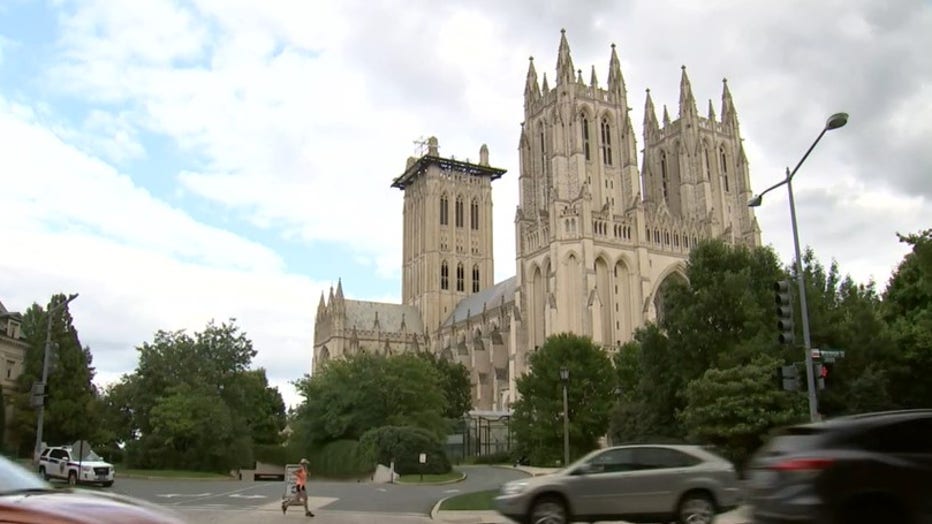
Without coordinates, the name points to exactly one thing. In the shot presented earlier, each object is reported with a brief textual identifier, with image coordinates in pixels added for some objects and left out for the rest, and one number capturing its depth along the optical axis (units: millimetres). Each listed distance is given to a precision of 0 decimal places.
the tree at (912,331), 33656
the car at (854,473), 8180
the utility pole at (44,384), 27412
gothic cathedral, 82188
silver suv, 13672
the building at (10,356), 50594
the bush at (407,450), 46344
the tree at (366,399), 55719
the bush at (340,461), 49750
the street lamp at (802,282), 19562
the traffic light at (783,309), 19578
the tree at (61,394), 50531
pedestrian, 20438
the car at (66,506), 5270
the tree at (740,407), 31422
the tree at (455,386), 81438
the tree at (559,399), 55656
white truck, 32375
